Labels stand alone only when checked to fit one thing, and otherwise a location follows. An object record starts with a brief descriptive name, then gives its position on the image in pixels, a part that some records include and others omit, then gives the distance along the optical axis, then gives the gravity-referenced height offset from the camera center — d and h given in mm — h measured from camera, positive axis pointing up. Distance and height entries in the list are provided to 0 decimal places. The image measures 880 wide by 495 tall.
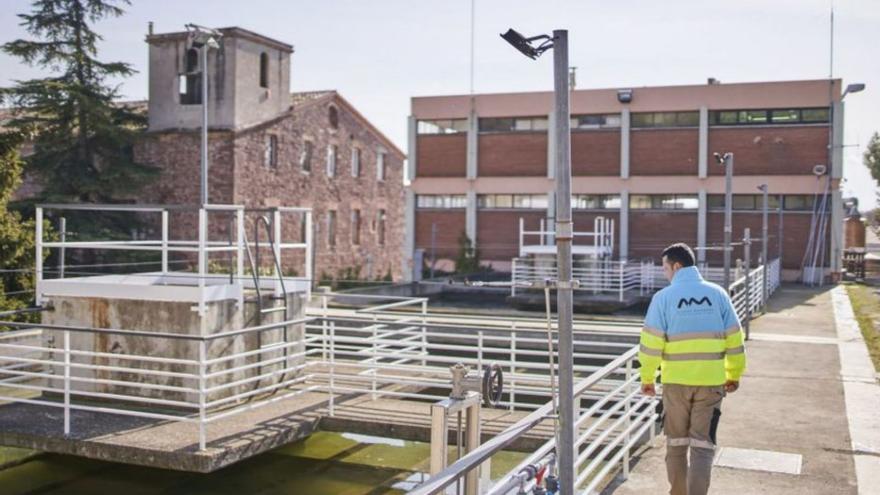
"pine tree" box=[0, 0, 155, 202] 30859 +4075
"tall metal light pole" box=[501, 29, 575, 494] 4484 +196
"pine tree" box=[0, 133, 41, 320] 20516 -167
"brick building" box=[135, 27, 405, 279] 34312 +3873
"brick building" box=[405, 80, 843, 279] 37688 +3256
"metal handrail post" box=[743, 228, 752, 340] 19281 -493
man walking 6219 -752
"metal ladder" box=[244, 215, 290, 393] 11327 -780
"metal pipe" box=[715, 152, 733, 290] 17805 +352
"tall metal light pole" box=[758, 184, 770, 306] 23058 -71
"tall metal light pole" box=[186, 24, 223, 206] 20000 +4152
